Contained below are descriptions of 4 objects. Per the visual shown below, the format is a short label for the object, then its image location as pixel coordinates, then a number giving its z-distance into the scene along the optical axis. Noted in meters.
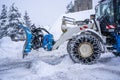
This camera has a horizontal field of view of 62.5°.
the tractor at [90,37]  3.86
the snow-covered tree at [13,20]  19.52
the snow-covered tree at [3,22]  20.93
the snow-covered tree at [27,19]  29.80
